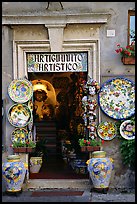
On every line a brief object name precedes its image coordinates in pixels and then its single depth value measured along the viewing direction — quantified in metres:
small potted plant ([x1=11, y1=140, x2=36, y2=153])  6.83
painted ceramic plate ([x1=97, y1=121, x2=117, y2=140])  6.91
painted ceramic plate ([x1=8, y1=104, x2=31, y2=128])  6.99
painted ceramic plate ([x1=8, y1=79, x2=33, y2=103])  6.97
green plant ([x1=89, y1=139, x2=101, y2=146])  6.76
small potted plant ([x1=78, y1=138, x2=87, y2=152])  6.75
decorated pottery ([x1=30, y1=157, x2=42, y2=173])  7.35
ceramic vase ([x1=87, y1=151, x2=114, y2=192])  6.37
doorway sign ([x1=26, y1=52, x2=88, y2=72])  7.09
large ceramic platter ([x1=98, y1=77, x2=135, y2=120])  6.93
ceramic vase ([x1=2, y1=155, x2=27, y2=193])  6.38
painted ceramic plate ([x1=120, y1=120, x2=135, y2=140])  6.86
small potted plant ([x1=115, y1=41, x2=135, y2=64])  6.77
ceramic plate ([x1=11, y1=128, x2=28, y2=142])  6.99
